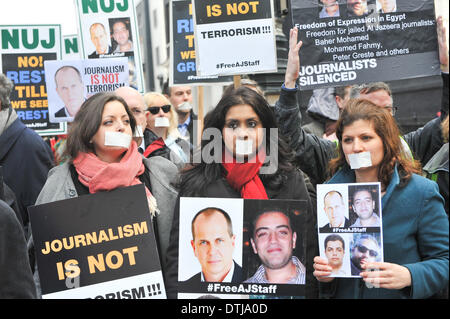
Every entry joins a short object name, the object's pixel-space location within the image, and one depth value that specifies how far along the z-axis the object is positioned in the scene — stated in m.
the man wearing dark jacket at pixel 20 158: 4.45
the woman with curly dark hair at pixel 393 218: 2.81
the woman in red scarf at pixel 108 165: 3.16
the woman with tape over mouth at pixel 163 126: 5.43
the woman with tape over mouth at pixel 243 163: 3.07
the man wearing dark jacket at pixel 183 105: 7.00
